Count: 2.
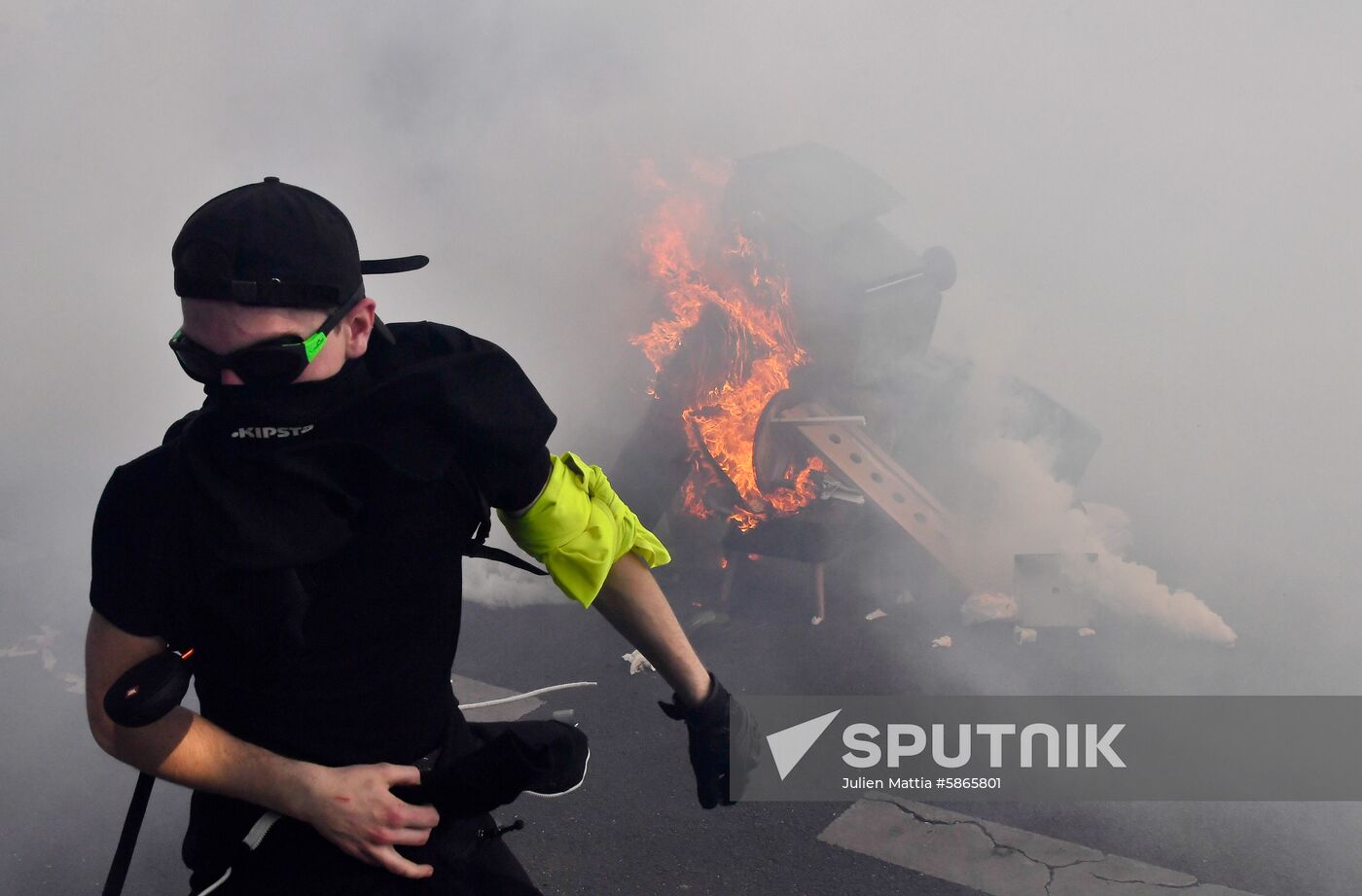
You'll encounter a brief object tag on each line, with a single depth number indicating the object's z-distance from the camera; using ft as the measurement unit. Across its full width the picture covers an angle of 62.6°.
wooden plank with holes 20.48
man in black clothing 4.94
